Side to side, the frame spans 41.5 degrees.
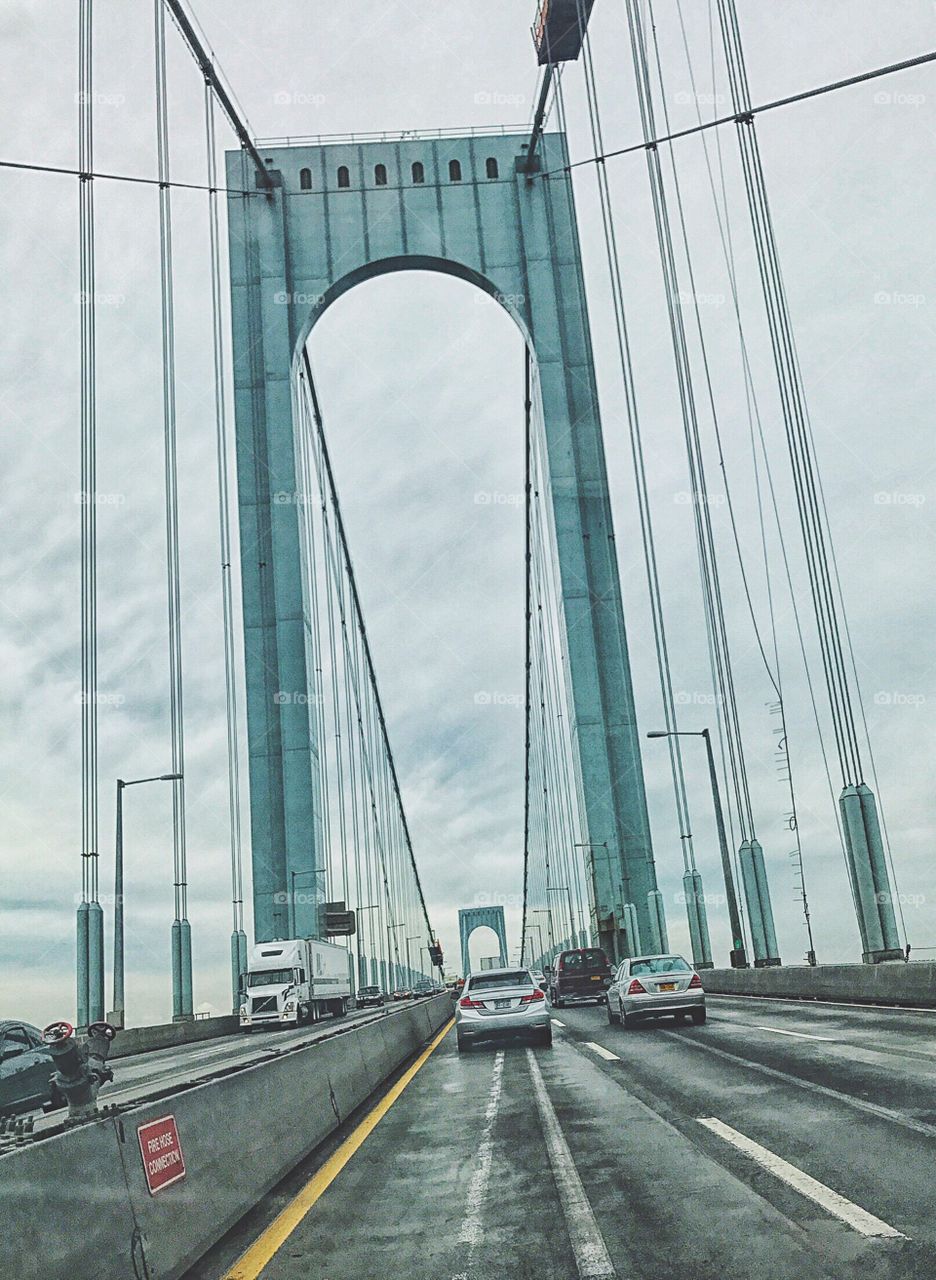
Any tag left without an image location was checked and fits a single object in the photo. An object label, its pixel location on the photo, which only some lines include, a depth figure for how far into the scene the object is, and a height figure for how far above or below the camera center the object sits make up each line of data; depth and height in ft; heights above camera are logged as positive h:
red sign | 16.76 -1.90
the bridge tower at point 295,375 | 151.12 +76.51
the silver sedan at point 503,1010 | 60.75 -1.28
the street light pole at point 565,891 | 216.62 +16.23
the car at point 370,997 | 209.17 -0.32
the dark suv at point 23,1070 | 43.04 -1.59
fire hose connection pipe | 18.20 -0.69
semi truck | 125.59 +1.74
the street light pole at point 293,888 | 144.20 +12.73
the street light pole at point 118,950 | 105.81 +5.47
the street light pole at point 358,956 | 221.25 +6.91
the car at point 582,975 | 118.73 +0.11
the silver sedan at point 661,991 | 66.13 -1.13
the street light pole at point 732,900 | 111.29 +5.48
